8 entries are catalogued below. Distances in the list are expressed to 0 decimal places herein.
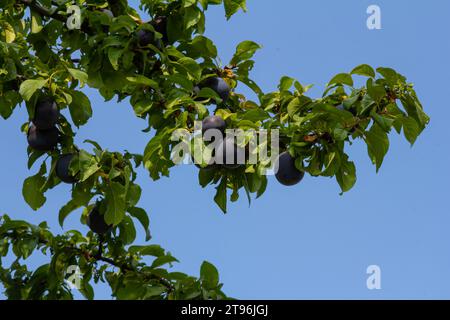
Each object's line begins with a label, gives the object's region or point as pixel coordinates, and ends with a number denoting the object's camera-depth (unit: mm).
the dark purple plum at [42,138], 5431
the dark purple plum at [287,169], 4800
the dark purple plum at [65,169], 5292
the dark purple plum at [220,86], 5567
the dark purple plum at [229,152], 4767
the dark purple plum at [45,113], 5260
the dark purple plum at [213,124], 4848
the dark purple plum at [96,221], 5512
